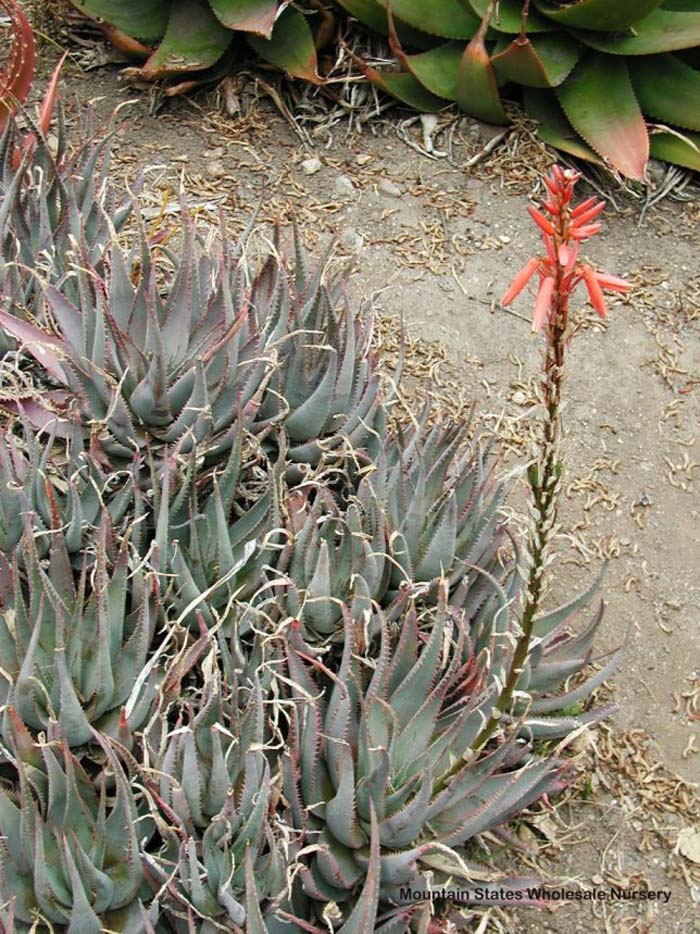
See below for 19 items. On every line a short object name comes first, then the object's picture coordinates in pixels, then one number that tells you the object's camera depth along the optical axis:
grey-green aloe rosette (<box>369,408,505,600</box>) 2.09
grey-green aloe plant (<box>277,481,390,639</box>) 1.96
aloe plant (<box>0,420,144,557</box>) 1.99
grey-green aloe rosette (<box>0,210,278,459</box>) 2.09
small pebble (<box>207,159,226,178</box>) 3.65
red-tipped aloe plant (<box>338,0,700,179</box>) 3.50
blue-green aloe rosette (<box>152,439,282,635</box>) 1.96
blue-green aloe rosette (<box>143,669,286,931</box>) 1.65
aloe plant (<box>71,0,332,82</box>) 3.64
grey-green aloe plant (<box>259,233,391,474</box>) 2.21
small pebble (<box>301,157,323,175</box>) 3.70
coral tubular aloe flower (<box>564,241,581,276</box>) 1.30
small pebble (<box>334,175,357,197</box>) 3.65
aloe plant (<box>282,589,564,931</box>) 1.76
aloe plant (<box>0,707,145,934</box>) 1.61
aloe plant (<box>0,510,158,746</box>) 1.77
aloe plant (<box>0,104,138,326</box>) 2.35
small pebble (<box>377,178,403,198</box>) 3.66
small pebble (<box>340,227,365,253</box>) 3.48
